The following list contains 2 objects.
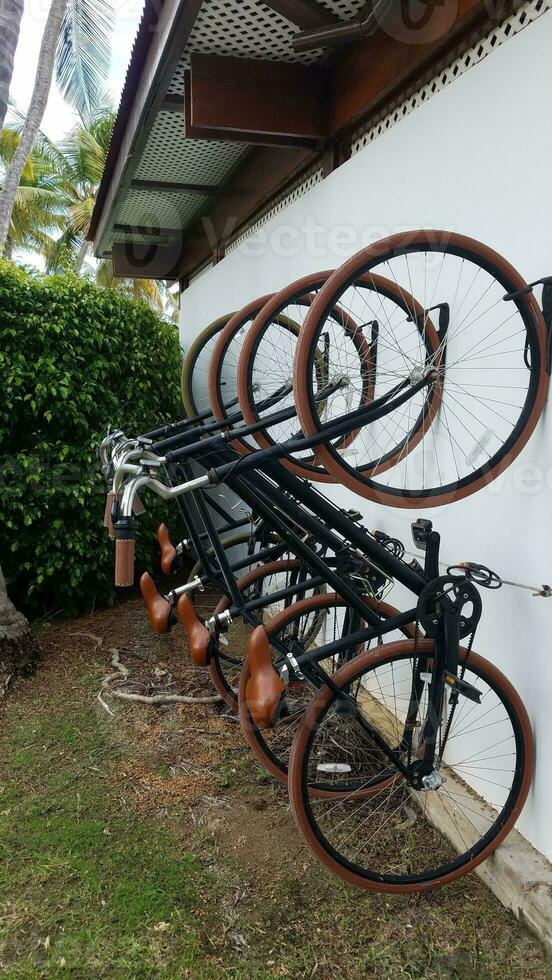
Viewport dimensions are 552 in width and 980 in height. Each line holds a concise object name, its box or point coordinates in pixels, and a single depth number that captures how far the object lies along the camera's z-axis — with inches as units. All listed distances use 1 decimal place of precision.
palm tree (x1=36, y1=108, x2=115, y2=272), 588.4
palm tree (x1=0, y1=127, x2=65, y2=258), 621.6
